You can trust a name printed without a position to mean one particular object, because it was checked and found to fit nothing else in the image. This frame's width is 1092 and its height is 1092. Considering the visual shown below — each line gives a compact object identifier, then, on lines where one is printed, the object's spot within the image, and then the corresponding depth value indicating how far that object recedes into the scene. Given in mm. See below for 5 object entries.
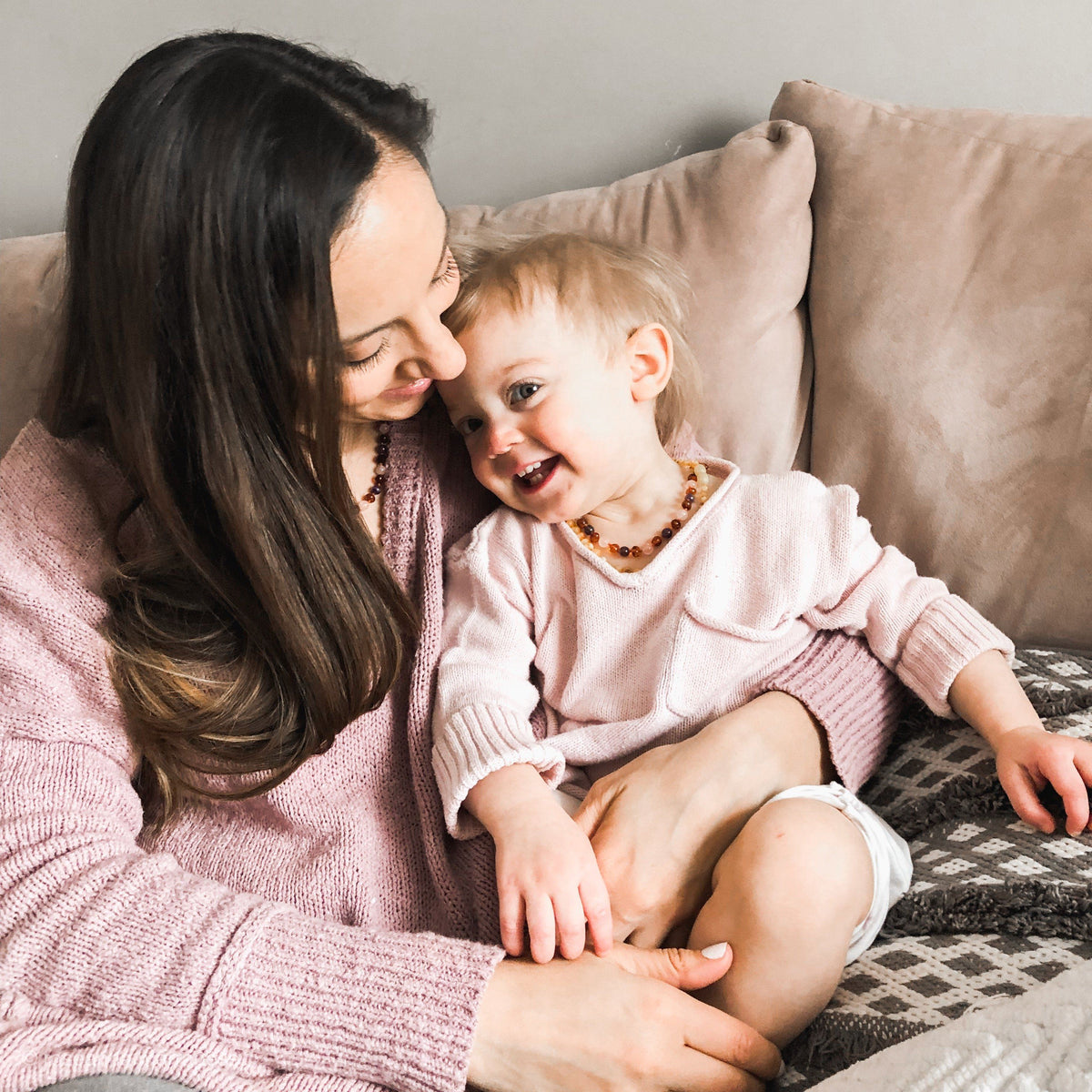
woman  808
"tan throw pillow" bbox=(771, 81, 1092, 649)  1164
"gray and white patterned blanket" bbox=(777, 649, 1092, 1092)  846
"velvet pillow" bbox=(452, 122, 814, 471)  1283
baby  1001
